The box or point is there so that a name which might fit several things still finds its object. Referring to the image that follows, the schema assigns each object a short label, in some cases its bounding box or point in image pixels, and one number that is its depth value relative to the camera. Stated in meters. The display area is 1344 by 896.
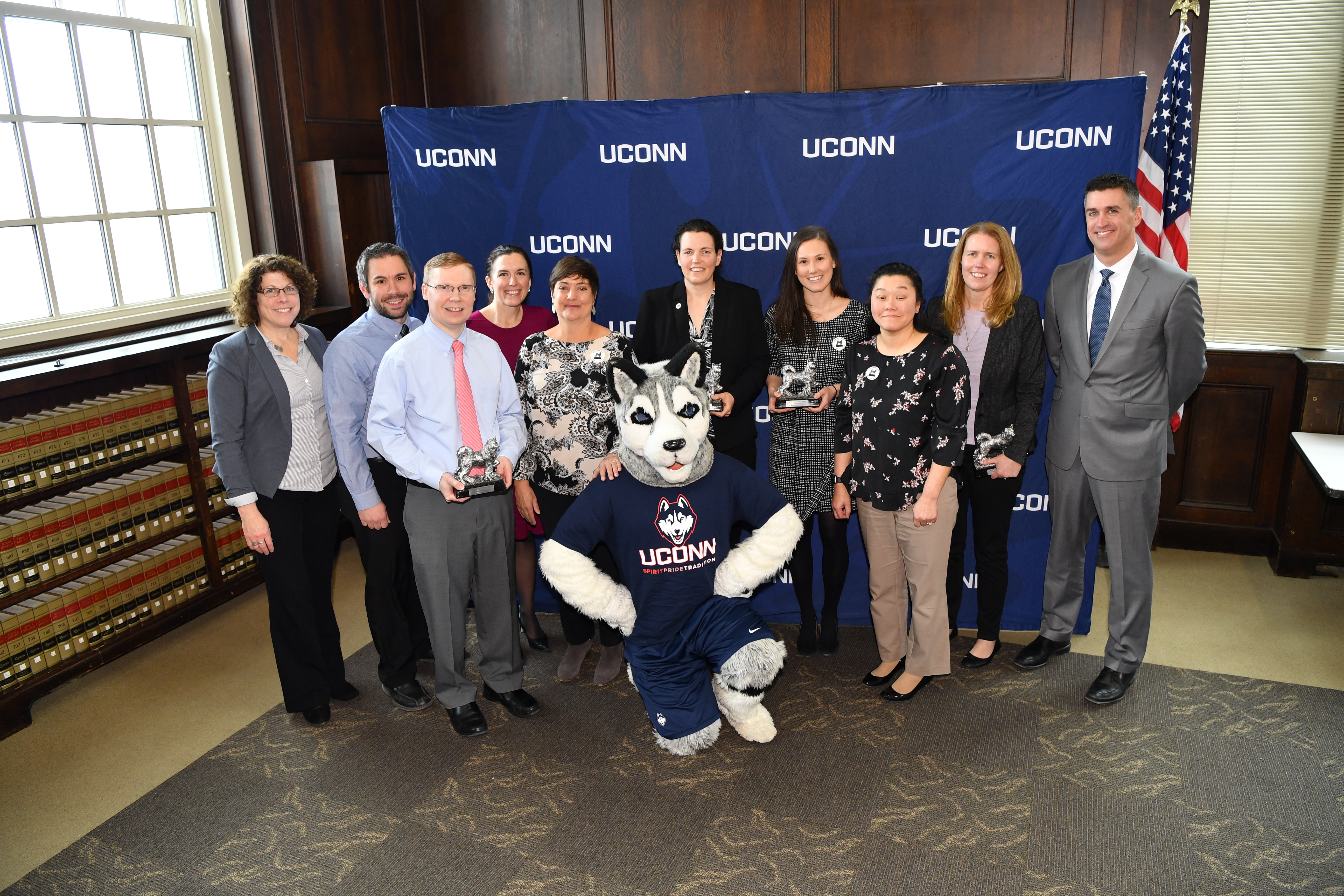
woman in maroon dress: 3.32
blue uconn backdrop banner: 3.40
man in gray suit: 2.91
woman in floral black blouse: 2.90
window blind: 4.11
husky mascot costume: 2.79
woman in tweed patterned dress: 3.19
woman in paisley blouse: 3.17
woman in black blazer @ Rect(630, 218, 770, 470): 3.21
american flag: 3.66
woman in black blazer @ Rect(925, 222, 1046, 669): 3.06
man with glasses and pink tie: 2.83
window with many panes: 3.88
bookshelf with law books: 3.37
